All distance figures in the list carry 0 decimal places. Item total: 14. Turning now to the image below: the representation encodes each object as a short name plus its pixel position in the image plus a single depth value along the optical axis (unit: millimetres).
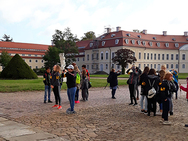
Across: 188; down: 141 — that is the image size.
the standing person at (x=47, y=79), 8866
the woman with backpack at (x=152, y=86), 6212
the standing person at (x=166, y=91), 5427
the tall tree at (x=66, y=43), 51552
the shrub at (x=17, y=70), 21110
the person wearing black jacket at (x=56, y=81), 7538
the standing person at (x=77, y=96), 8903
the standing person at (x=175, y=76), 10223
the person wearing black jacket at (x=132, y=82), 7841
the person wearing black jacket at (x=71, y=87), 6575
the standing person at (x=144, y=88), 6521
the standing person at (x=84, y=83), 9361
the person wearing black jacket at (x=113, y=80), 10011
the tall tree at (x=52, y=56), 48358
